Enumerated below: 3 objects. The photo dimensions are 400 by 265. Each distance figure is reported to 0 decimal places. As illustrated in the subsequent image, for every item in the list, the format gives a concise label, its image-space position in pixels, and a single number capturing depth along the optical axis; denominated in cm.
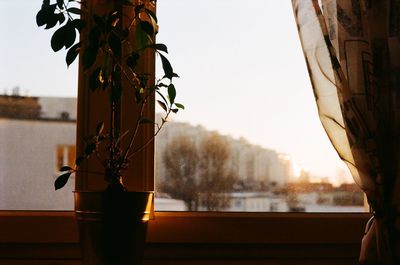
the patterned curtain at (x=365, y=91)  146
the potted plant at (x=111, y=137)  141
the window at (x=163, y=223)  169
